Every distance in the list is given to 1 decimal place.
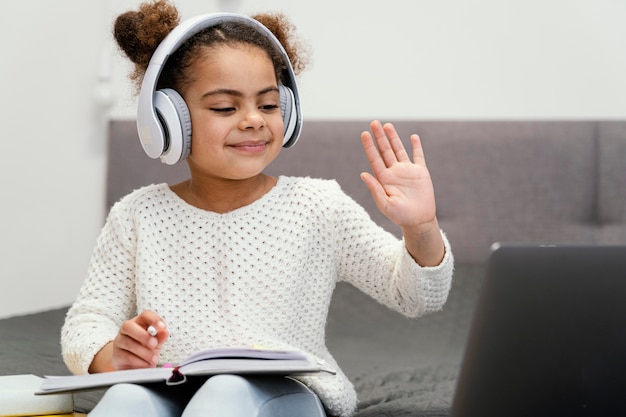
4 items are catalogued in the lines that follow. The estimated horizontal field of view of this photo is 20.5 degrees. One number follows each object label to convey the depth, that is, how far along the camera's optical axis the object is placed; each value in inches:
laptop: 62.2
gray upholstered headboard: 111.9
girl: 76.2
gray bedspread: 85.5
